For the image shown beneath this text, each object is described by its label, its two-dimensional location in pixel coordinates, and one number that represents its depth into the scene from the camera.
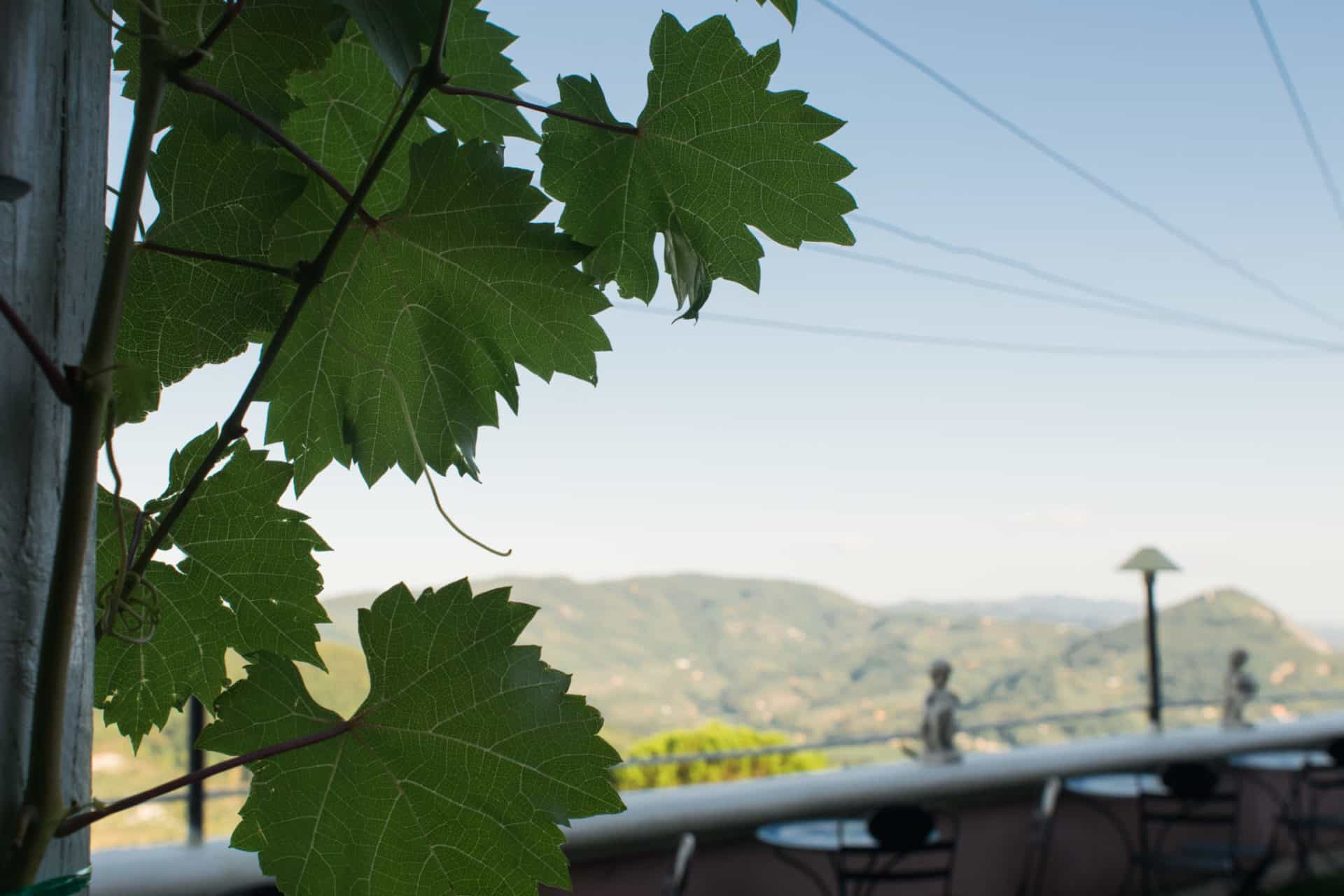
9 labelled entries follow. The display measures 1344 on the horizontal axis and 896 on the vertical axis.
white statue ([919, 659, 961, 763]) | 5.29
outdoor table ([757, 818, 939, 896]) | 4.27
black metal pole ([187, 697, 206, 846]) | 3.52
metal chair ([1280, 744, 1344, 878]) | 6.07
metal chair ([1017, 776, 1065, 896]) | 5.39
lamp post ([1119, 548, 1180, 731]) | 7.08
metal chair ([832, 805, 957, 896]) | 4.24
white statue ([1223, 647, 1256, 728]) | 6.73
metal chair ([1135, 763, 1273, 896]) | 5.12
